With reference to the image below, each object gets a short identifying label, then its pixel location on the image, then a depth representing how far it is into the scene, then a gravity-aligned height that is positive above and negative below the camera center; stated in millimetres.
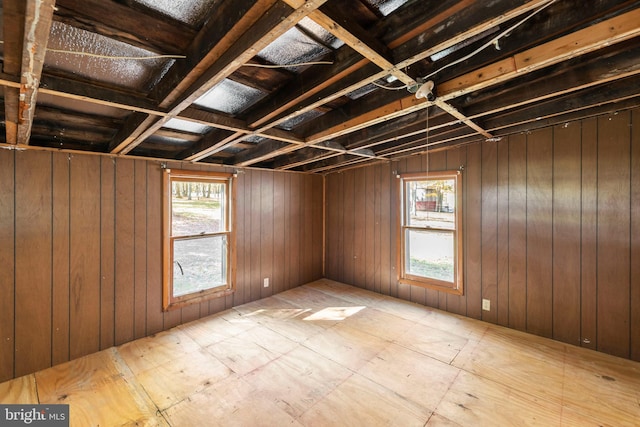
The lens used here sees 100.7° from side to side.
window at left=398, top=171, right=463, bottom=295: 3432 -223
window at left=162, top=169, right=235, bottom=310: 3107 -286
